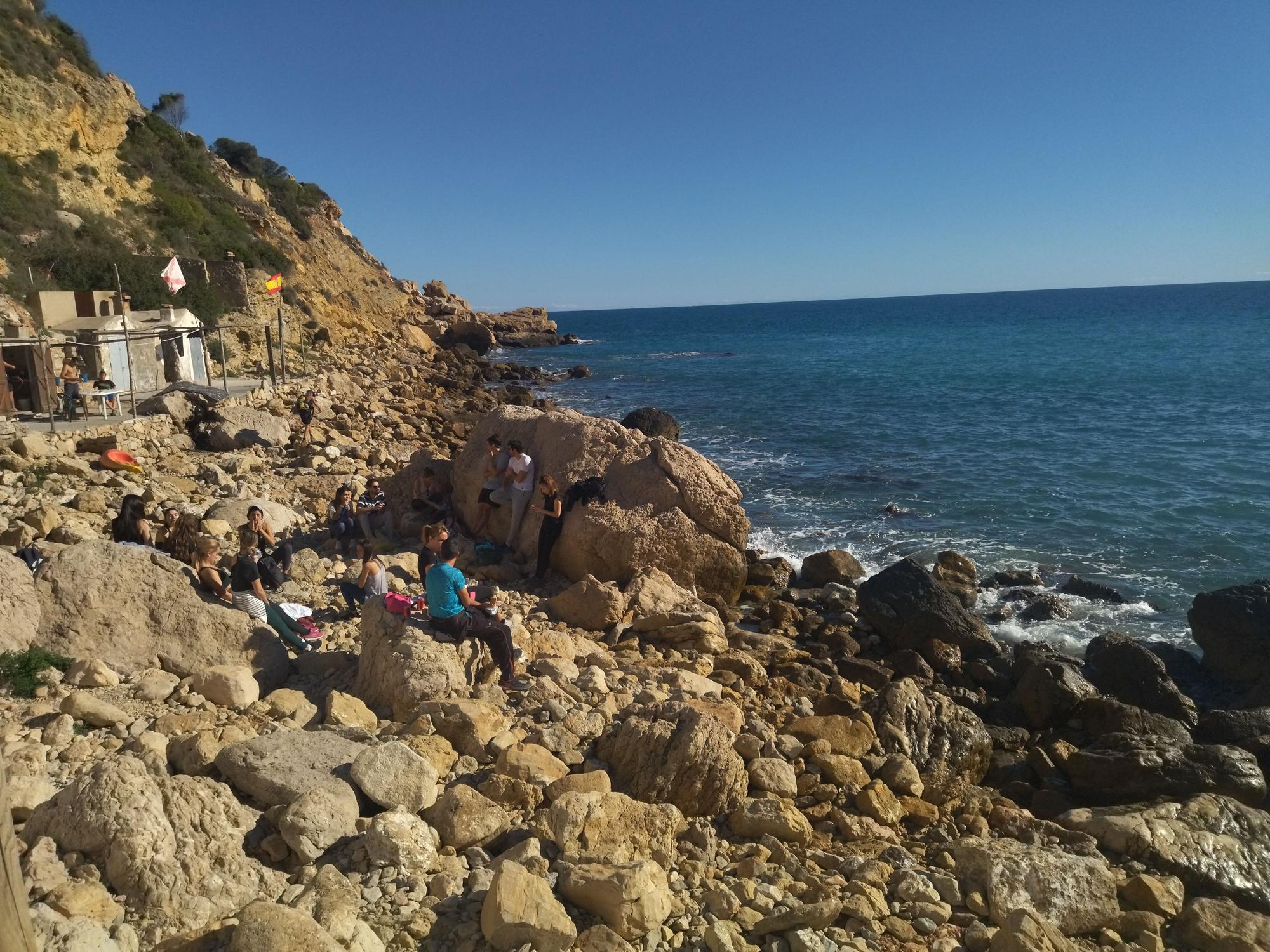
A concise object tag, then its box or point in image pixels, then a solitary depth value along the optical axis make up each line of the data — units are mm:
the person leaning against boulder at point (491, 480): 11680
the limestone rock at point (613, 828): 4918
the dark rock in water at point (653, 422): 24281
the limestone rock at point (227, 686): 6371
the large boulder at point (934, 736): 7332
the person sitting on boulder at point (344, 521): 11086
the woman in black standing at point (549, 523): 10906
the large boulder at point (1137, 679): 9320
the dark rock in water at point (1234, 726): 8375
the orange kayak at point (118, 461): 12711
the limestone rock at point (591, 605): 9664
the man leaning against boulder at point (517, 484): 11328
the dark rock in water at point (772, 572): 12844
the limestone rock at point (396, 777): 5070
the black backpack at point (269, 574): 9297
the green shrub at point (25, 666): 6086
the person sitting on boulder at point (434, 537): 7559
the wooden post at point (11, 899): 2455
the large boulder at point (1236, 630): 10039
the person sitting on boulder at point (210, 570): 7445
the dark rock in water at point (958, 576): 12828
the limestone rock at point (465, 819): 4961
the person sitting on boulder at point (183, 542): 8750
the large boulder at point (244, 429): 16000
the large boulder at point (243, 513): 11508
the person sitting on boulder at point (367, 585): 8633
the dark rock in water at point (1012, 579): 13375
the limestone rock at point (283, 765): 4875
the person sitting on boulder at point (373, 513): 11453
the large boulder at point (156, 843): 4031
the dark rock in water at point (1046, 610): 12227
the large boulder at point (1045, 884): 5000
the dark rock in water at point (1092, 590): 12773
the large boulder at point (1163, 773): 7156
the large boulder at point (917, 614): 10805
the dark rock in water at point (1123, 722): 8211
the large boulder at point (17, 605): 6367
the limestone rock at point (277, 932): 3502
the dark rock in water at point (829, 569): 13352
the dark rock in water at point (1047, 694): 8727
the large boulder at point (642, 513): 10867
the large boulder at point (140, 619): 6688
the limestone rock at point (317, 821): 4523
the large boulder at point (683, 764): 5773
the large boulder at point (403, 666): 6625
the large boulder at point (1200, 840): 5715
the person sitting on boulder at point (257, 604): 7699
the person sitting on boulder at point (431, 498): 12234
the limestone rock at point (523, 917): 4016
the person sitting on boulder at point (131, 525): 9078
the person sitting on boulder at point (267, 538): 9891
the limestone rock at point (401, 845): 4578
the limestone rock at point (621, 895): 4262
